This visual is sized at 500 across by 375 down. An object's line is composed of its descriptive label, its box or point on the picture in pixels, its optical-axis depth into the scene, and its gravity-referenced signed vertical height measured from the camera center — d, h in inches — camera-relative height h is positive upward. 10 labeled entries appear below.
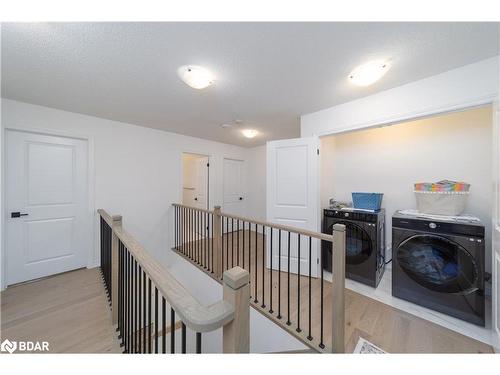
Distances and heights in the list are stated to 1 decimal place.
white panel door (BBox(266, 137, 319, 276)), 95.6 -2.1
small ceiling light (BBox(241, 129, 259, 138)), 127.8 +37.8
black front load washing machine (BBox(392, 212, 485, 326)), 64.7 -29.5
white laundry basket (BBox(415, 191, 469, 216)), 75.6 -6.2
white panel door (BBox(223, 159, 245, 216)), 178.1 +0.1
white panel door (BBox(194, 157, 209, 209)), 165.2 +4.6
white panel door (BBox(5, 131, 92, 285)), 86.4 -9.2
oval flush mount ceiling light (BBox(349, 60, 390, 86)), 58.3 +37.4
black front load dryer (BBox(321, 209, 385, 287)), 88.9 -27.7
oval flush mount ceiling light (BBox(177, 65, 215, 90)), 60.7 +37.2
